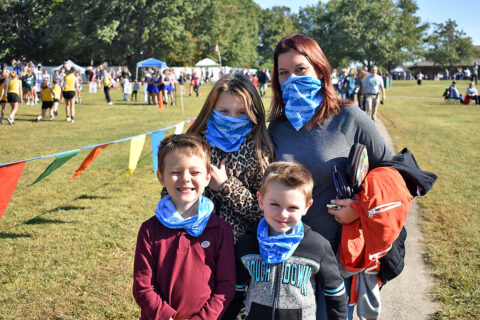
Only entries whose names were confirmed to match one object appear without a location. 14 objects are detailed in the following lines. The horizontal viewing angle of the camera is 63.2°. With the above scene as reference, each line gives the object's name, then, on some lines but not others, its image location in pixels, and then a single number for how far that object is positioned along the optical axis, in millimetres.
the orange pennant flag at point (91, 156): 4988
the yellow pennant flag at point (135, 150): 5684
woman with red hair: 2084
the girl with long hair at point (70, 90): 15359
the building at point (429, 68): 87338
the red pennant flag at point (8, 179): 3664
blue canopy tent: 33634
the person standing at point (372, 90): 13620
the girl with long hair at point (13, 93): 14492
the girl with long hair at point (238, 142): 2148
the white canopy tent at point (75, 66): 36978
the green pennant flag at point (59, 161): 4414
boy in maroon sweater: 1925
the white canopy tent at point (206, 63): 39600
